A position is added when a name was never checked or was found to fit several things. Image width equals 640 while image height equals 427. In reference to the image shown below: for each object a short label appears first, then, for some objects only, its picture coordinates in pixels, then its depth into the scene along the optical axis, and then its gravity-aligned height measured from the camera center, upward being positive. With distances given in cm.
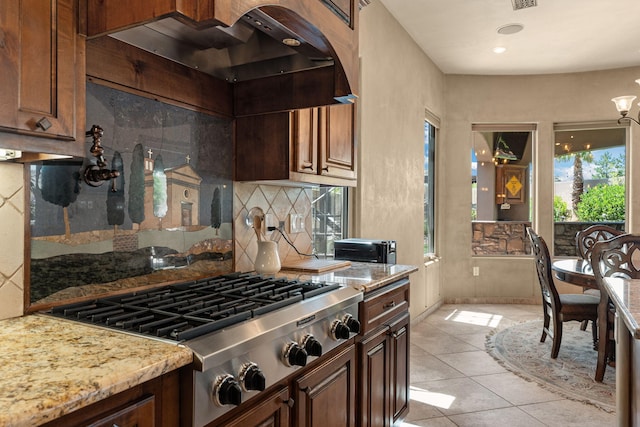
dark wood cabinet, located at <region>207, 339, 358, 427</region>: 129 -63
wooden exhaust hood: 119 +66
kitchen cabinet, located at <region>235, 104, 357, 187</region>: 213 +34
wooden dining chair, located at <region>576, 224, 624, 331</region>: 406 -24
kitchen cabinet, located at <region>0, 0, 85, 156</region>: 104 +35
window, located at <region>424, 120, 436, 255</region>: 548 +33
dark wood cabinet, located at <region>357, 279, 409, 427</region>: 200 -70
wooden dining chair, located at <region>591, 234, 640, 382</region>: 294 -39
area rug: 300 -120
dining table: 324 -46
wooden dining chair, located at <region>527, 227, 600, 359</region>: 347 -71
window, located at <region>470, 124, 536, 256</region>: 596 +35
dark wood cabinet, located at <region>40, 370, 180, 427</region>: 86 -41
